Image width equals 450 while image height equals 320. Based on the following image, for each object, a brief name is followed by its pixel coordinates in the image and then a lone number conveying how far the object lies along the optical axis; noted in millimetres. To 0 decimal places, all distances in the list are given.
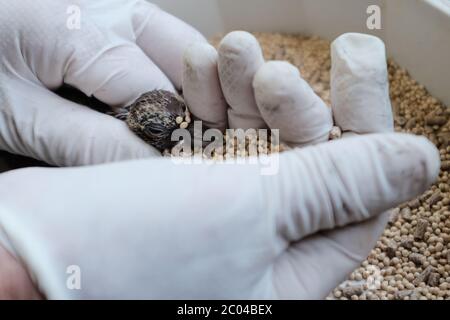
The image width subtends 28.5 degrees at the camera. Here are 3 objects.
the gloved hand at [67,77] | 249
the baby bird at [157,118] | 248
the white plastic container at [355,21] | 284
